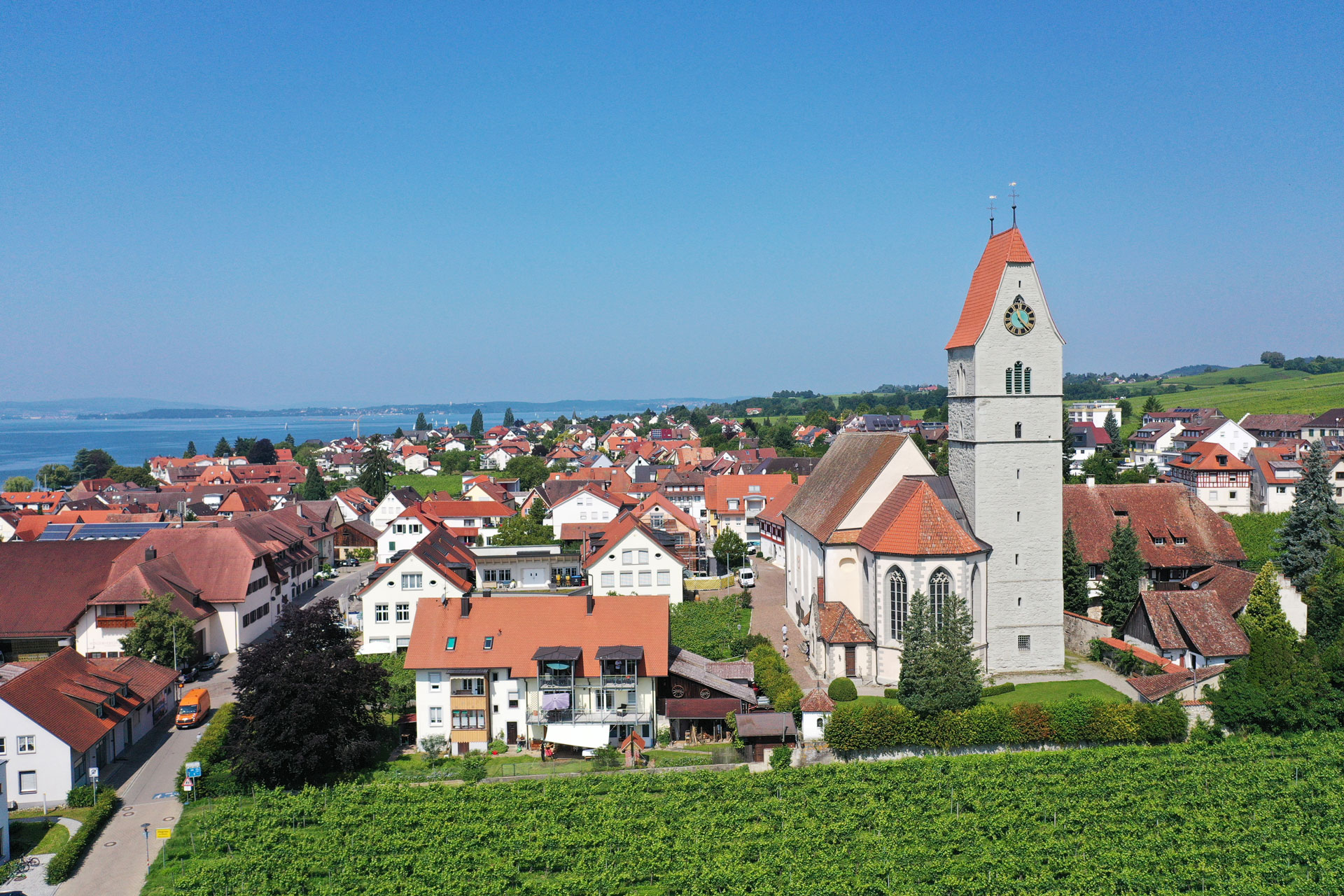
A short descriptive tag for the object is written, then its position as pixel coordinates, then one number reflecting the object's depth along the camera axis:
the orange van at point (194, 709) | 40.47
